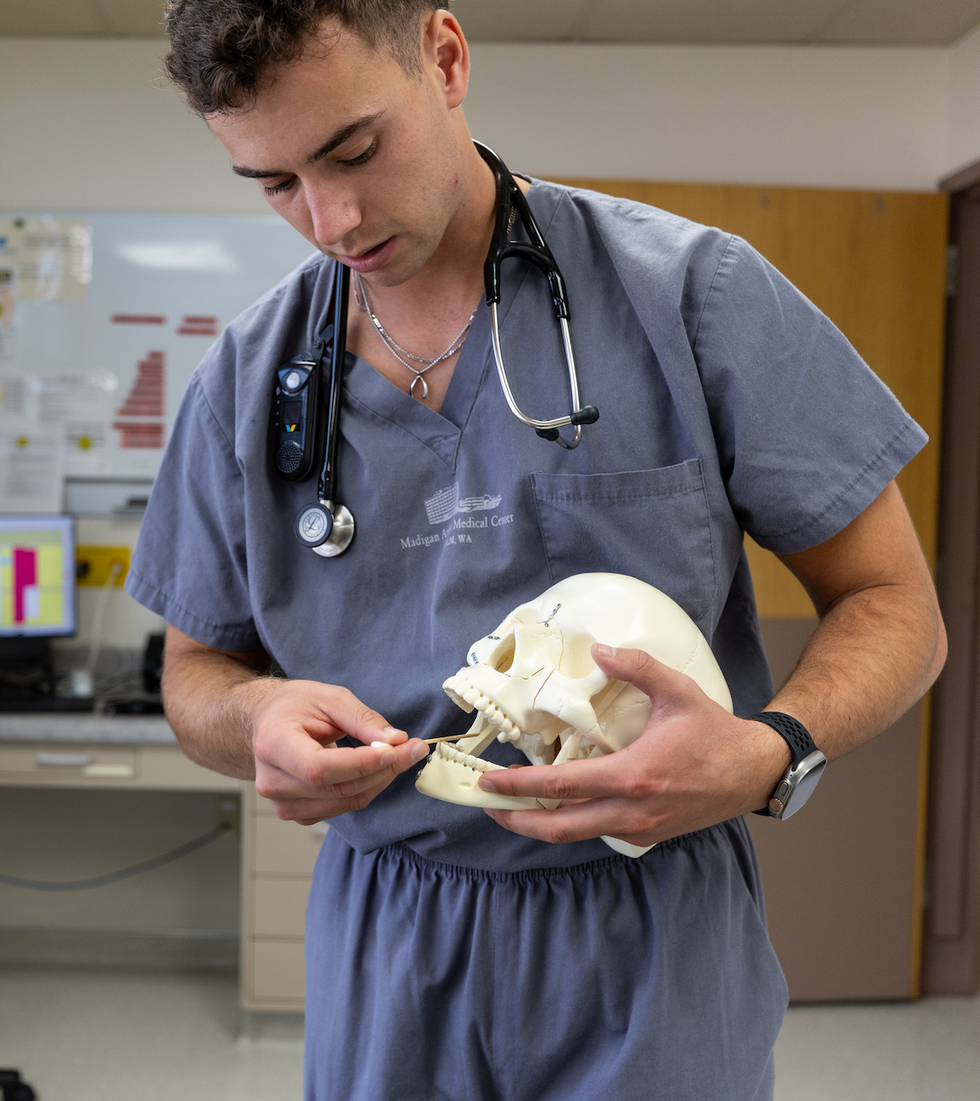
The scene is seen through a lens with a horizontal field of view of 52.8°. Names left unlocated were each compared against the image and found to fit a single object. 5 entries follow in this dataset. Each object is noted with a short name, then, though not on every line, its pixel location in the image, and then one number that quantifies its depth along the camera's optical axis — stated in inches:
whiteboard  128.5
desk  110.4
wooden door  117.5
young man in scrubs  33.0
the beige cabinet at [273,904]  110.9
